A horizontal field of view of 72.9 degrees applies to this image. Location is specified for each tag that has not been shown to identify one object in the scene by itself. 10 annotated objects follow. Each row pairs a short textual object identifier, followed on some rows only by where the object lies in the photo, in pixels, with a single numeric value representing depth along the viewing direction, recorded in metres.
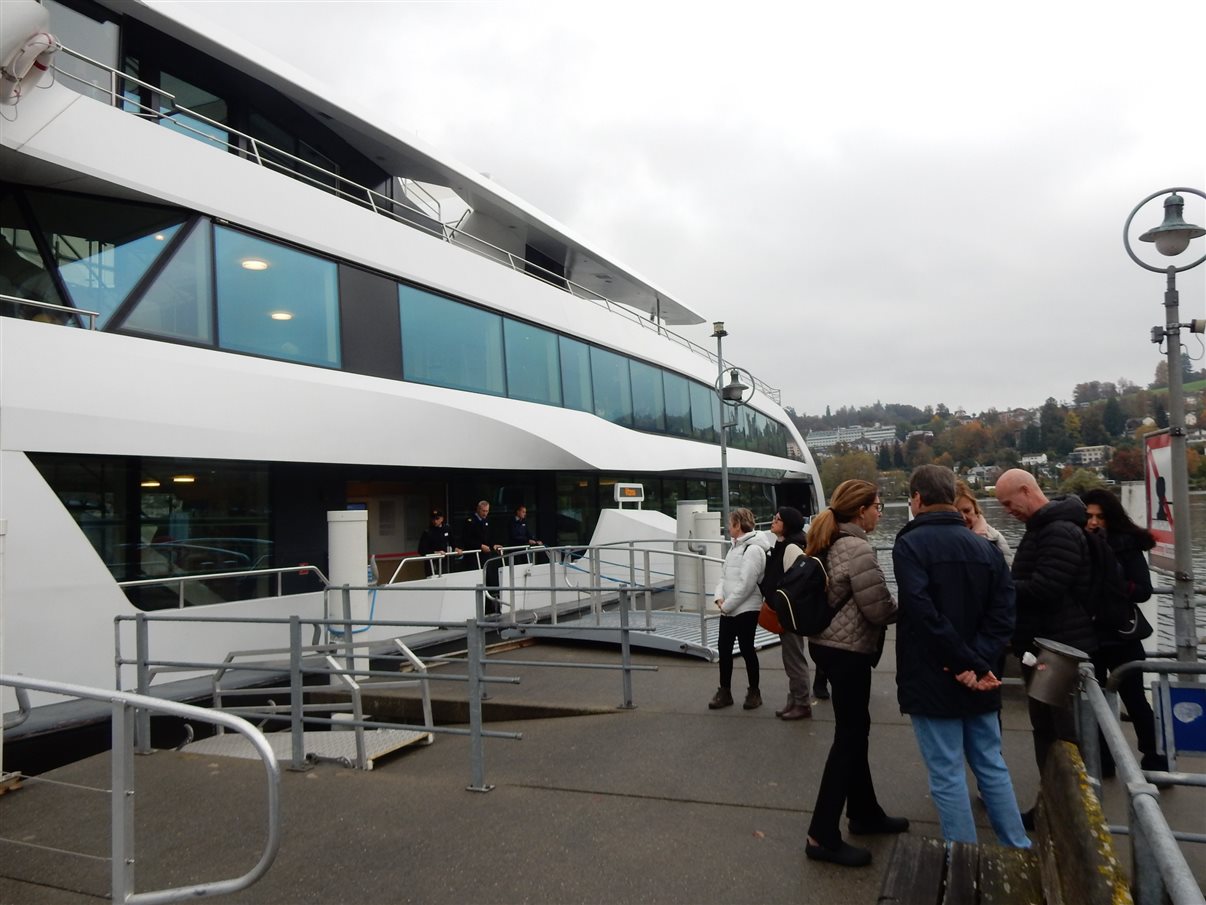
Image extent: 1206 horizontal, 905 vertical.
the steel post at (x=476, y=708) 4.93
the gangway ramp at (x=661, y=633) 8.64
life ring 6.15
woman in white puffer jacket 6.30
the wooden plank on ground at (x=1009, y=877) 2.71
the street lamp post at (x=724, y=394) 16.11
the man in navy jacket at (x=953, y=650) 3.27
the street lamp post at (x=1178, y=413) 5.04
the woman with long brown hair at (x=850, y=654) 3.60
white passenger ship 6.45
